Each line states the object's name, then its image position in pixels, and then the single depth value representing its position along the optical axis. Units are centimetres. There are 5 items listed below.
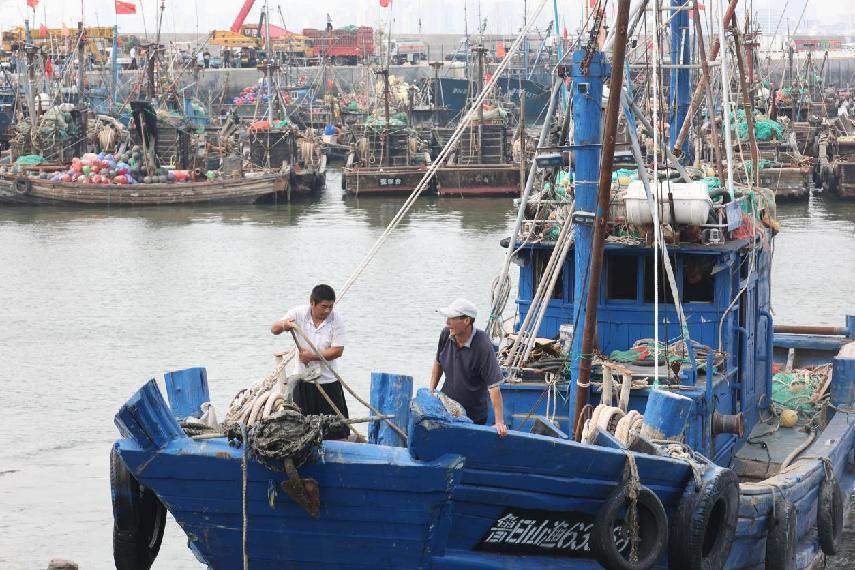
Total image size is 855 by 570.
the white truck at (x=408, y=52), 11675
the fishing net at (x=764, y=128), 5903
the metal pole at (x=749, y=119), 1633
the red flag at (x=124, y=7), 7856
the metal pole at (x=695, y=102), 1623
